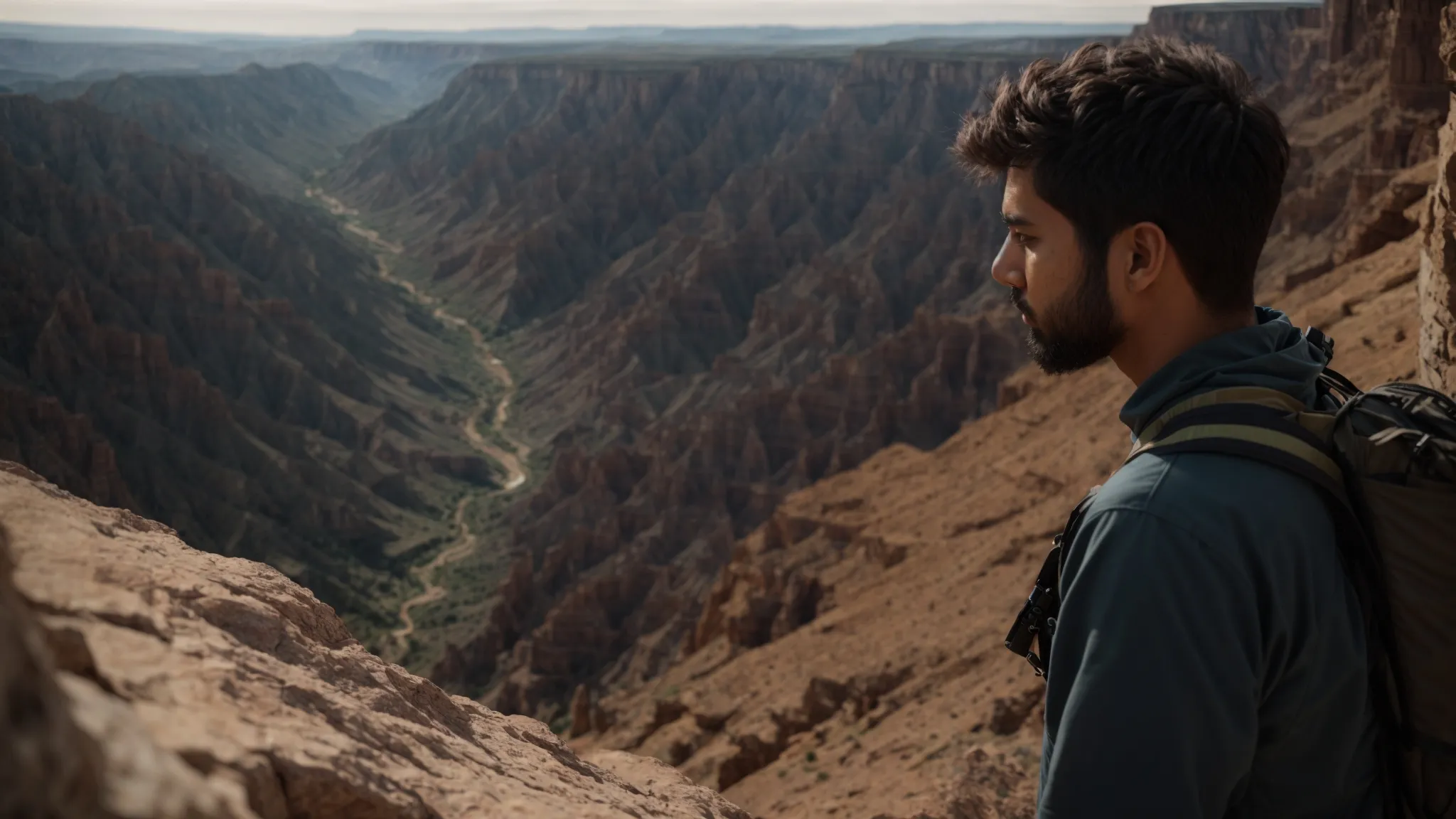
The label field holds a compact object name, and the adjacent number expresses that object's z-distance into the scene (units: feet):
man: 8.12
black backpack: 8.40
